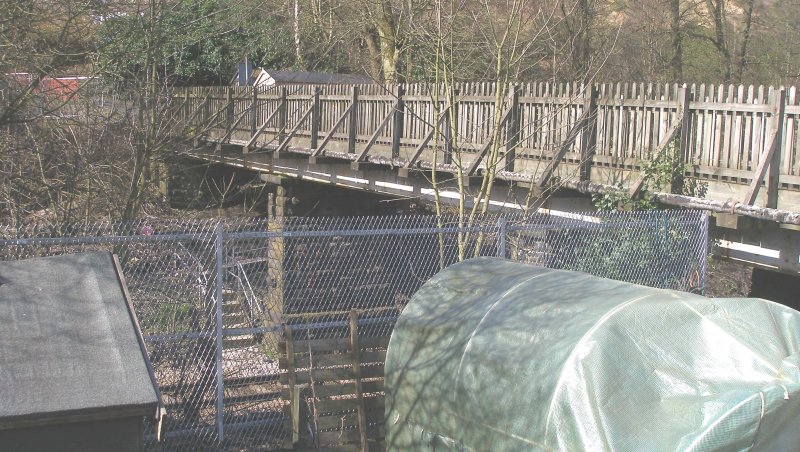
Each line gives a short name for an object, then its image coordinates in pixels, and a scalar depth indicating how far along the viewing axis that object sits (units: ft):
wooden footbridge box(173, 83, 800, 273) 31.63
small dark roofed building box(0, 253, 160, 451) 14.84
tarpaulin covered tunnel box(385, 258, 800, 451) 15.65
